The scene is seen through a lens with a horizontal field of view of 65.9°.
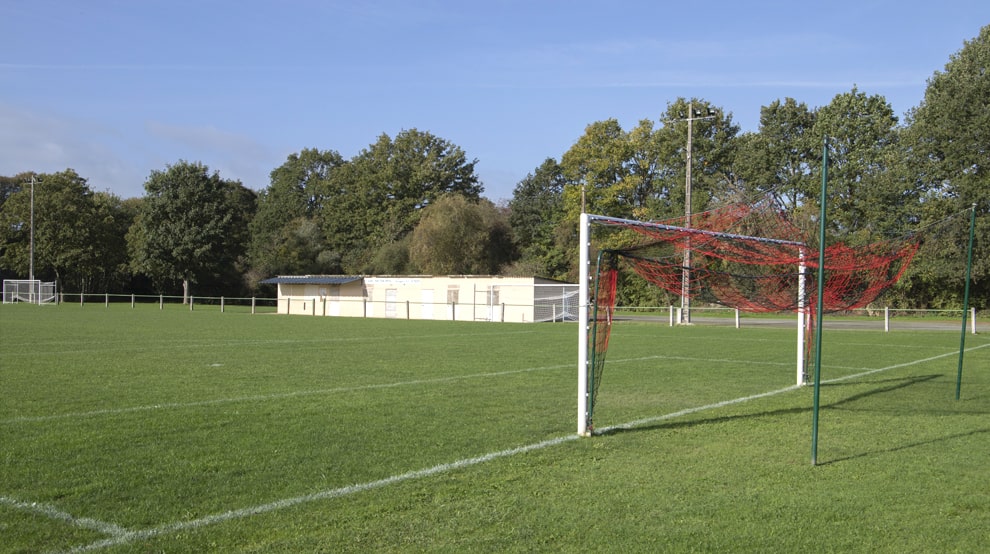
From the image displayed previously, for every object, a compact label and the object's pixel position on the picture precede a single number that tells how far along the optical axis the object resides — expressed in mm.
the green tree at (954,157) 39531
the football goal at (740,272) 8586
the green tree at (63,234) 60656
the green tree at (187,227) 58469
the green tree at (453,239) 56312
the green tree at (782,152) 51188
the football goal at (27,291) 53344
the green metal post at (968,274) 10233
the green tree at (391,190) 69188
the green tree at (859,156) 44812
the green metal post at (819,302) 6574
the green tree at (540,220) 56500
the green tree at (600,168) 52938
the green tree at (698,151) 53656
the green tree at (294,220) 66688
